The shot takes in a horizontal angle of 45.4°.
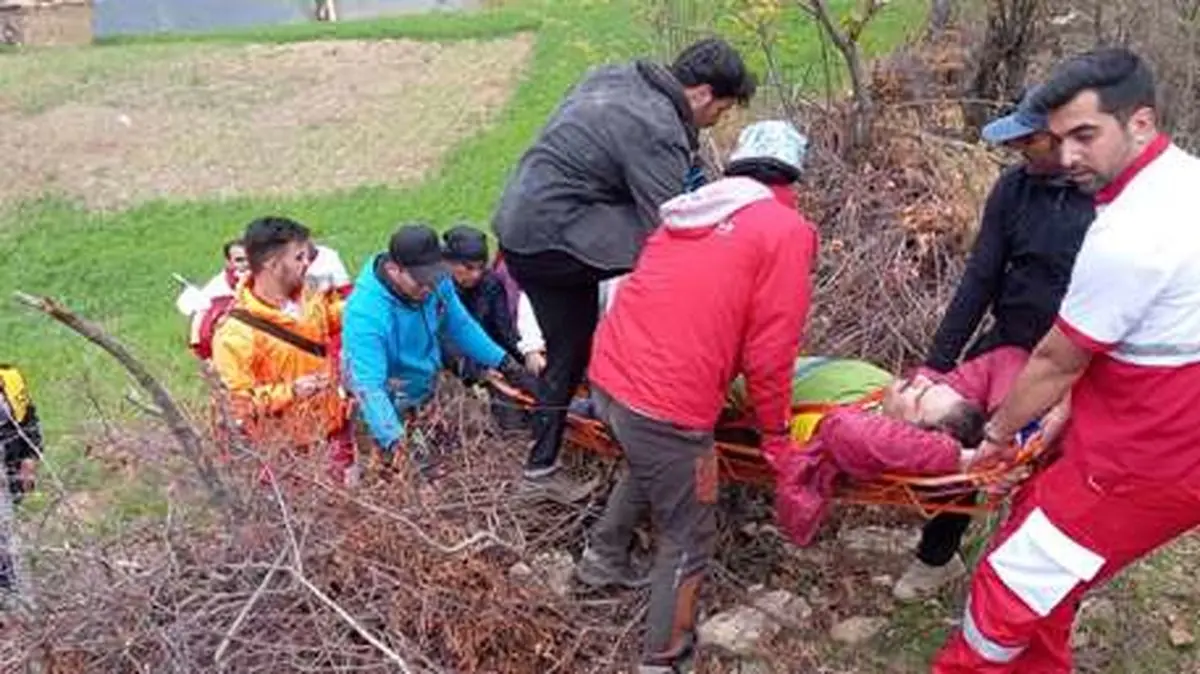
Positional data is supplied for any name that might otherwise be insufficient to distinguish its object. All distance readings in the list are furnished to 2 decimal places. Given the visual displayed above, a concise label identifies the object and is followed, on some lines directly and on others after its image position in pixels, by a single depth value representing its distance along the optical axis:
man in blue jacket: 4.71
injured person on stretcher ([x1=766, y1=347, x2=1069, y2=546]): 3.94
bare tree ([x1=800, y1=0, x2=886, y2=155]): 7.23
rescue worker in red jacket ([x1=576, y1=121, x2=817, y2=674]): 3.80
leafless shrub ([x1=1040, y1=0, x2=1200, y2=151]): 8.88
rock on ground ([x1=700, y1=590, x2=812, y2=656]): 4.39
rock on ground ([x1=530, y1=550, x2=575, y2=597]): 4.32
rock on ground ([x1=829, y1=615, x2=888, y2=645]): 4.52
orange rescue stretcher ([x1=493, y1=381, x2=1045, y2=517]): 3.85
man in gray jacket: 4.29
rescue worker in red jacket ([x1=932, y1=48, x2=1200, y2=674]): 3.24
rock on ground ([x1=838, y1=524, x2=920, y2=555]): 4.98
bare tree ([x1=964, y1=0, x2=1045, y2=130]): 8.77
